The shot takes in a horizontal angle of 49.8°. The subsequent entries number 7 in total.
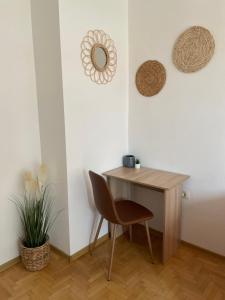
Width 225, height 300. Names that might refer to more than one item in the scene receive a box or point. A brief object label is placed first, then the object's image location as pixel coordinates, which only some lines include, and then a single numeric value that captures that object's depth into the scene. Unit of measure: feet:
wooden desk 7.00
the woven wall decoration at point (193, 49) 6.85
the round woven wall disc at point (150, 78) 7.96
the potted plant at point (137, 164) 8.75
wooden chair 6.47
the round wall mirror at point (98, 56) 7.14
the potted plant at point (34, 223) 6.97
